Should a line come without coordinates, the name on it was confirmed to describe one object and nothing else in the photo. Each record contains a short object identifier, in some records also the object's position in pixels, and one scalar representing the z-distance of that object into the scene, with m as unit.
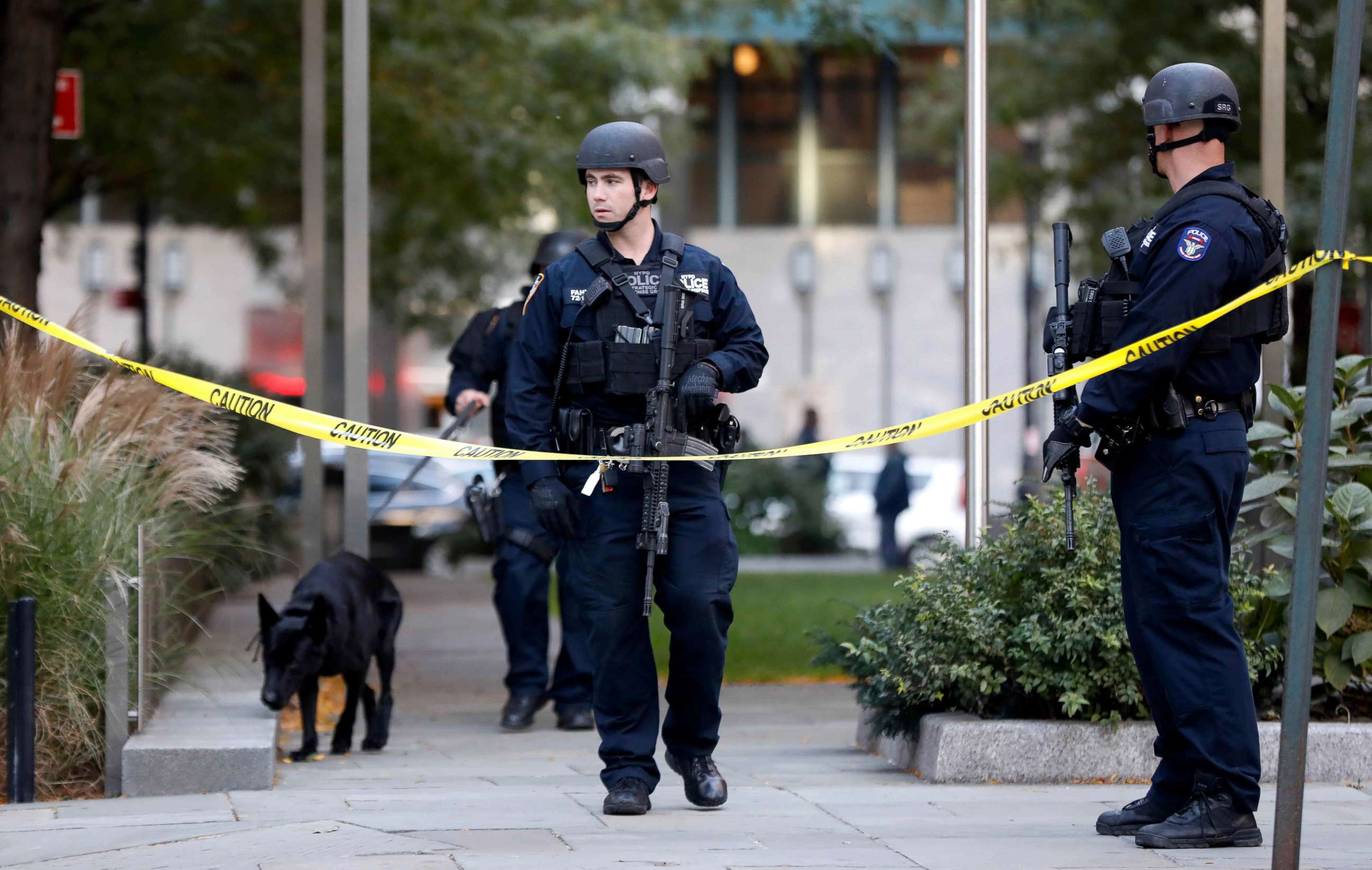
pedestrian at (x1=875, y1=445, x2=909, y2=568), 42.34
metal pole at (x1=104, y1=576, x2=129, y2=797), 11.42
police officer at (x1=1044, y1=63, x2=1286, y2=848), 9.27
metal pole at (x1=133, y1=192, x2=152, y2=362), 37.72
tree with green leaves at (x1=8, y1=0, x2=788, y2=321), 27.95
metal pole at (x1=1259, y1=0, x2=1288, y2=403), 14.98
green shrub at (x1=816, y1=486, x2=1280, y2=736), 11.51
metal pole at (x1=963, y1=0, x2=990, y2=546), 13.87
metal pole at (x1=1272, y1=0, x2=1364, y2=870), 7.55
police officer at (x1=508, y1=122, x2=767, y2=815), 10.37
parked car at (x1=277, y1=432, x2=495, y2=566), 42.00
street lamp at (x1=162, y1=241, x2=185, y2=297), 80.19
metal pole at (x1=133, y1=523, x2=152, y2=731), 11.59
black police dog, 12.83
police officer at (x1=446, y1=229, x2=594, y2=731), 14.91
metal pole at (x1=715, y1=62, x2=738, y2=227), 76.87
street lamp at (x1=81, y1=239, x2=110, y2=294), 77.94
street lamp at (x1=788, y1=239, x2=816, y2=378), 76.75
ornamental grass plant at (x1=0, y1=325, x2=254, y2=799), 11.48
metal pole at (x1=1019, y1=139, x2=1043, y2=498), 42.03
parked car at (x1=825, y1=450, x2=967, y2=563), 47.44
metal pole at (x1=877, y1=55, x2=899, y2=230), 76.56
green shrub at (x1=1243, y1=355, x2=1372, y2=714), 11.91
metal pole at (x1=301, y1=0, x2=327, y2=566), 16.03
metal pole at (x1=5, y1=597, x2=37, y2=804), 11.15
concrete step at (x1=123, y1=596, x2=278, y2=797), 11.27
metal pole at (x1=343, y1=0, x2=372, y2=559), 14.86
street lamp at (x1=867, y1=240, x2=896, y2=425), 76.50
